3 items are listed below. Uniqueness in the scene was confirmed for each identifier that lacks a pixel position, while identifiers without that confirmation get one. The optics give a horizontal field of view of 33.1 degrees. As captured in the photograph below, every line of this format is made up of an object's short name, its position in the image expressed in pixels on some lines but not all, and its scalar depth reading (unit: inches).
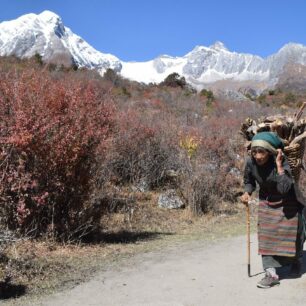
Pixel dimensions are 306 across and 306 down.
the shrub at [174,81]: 1829.5
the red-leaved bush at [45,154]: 302.5
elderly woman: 236.8
